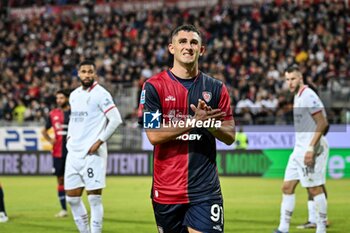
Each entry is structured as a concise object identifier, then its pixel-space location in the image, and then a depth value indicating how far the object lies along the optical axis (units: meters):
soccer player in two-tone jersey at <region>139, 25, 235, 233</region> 5.77
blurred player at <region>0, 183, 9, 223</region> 12.66
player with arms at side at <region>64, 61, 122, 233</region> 9.70
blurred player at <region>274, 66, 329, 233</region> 10.17
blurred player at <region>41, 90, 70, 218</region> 14.23
